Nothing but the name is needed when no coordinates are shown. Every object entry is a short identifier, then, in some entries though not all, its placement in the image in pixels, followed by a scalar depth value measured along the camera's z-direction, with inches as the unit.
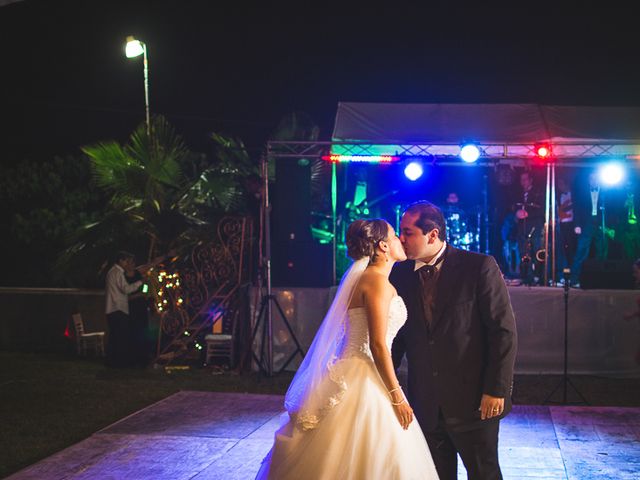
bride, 149.8
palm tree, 473.4
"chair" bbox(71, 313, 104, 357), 491.8
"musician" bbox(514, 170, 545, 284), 558.6
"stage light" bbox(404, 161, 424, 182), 498.2
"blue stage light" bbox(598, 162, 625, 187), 473.0
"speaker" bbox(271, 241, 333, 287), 427.8
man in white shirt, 442.9
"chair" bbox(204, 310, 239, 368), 426.6
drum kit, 569.9
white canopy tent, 479.5
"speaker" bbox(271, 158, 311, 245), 435.2
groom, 147.8
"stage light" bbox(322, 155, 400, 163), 458.3
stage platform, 412.8
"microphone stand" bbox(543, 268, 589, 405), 345.1
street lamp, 501.0
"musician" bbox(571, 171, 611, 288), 540.7
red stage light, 441.1
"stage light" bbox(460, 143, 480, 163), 438.0
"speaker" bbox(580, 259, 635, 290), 419.2
